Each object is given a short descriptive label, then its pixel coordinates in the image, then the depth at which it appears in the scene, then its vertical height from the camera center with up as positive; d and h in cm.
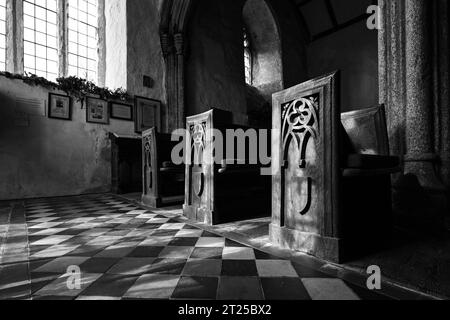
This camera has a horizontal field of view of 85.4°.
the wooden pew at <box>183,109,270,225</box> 272 -21
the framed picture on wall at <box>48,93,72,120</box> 518 +126
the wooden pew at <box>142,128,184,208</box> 384 -17
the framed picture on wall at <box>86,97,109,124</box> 573 +128
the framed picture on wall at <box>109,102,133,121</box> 611 +137
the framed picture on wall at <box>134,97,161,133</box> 648 +139
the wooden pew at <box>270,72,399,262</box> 161 -13
